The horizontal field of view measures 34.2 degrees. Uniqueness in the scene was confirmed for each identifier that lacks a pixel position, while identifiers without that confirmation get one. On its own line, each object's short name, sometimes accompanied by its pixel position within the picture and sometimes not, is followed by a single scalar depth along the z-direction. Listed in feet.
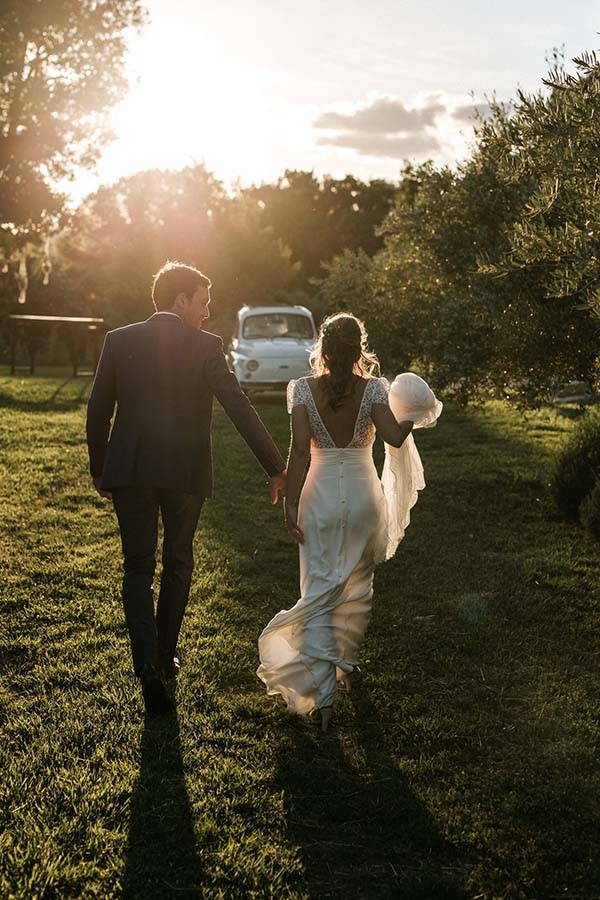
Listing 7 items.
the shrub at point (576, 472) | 32.96
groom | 16.11
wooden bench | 77.30
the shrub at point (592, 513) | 30.49
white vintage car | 65.67
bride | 16.15
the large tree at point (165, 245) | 121.08
